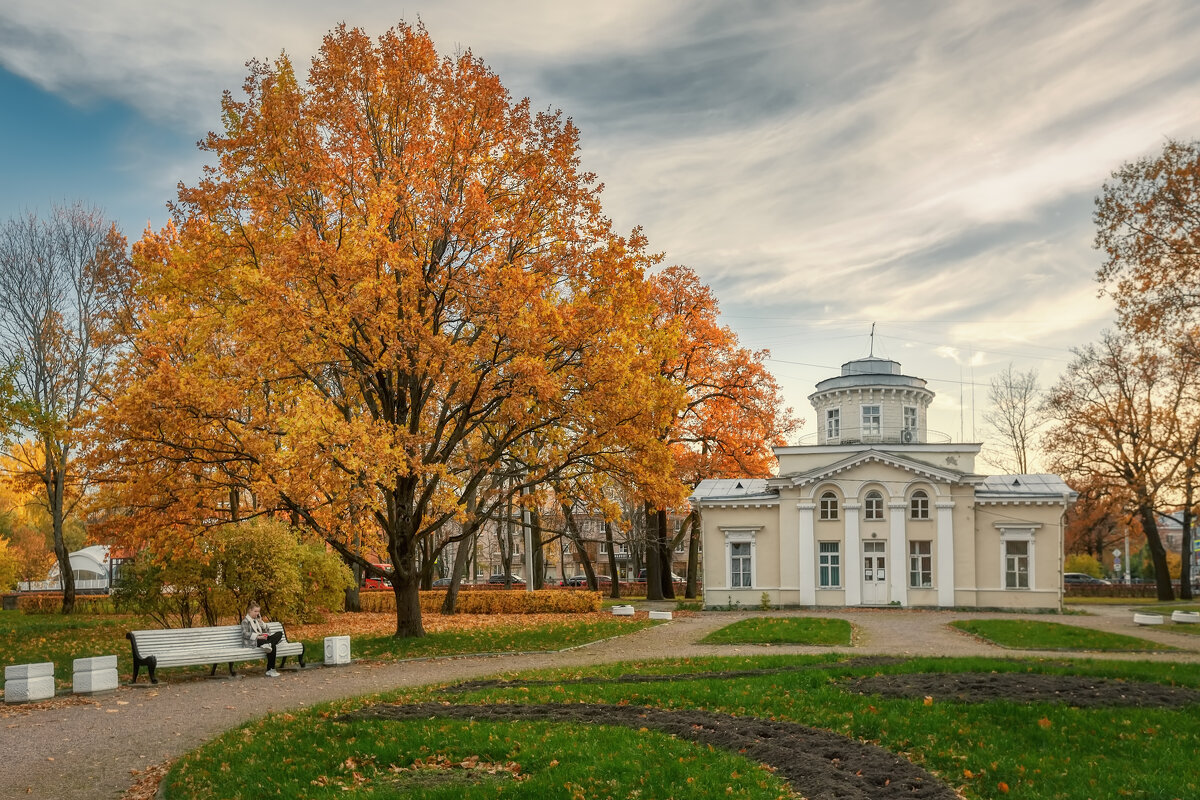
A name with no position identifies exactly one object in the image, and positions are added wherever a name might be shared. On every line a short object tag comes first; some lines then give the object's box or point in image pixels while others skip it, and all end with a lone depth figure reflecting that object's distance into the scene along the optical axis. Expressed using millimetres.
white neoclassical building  35875
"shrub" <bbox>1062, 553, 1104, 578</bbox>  69938
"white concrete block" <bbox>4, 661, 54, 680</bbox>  14133
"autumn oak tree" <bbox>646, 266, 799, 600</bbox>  40938
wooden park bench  16188
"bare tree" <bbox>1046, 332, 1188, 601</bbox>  43625
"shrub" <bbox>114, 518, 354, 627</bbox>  22453
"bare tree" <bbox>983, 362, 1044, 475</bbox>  57062
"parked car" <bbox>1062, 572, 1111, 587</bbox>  68012
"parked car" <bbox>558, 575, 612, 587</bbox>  67438
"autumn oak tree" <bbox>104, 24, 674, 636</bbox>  18938
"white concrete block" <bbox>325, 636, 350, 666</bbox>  18453
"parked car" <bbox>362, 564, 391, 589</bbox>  57056
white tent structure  65875
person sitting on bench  17391
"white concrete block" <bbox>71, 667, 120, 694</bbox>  14930
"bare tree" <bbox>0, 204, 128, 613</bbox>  34594
